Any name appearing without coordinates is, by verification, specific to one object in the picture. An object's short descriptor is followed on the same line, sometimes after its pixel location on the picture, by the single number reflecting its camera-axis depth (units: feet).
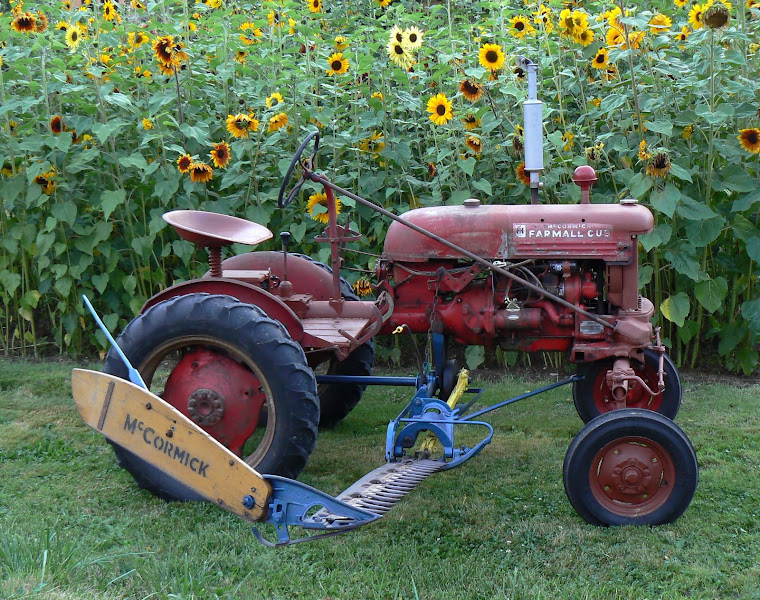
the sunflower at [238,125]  17.28
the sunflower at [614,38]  16.93
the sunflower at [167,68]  17.54
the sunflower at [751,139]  15.92
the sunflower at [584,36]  16.81
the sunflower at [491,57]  16.65
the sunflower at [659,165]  15.19
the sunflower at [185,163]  17.28
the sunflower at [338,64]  17.40
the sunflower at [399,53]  17.11
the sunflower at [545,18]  18.35
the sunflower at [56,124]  18.04
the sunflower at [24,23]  17.79
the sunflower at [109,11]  19.38
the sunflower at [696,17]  16.03
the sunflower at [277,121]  17.49
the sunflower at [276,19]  19.00
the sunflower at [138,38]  18.44
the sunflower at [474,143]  17.15
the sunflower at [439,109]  16.46
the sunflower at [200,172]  17.14
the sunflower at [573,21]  16.46
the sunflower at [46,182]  18.08
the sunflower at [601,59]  17.13
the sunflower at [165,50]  17.22
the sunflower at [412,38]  17.25
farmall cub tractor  9.66
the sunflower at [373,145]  18.54
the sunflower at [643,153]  15.49
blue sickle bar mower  9.32
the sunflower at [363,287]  16.39
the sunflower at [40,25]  18.08
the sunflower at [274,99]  17.70
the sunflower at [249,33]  20.70
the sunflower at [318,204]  17.13
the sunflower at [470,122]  17.88
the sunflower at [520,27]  19.19
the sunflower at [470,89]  15.87
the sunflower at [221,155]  17.37
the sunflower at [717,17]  14.85
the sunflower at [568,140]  17.19
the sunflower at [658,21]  16.65
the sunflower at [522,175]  17.04
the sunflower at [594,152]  16.55
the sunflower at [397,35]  17.15
